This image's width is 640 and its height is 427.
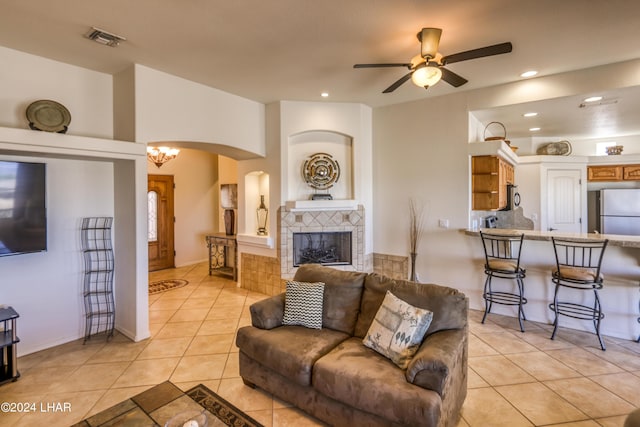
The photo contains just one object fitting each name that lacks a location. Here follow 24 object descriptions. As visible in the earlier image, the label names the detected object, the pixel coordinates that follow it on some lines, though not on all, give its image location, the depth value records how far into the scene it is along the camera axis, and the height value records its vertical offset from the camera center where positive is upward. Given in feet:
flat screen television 9.43 +0.14
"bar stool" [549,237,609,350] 10.45 -2.27
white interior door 19.66 +0.60
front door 21.94 -0.77
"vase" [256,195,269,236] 18.11 -0.18
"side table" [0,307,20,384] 8.64 -3.96
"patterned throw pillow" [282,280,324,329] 8.84 -2.80
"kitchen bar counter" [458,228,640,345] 11.00 -2.84
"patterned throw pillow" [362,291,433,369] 6.91 -2.88
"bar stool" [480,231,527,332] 12.14 -2.31
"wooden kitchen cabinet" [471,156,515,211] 14.03 +1.30
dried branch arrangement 15.74 -0.73
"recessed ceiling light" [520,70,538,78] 11.98 +5.44
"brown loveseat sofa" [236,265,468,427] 5.88 -3.43
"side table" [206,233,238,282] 19.74 -3.00
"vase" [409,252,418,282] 15.46 -2.87
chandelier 19.28 +3.72
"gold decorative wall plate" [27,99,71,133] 9.52 +3.11
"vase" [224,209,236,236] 20.92 -0.68
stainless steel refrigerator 18.63 -0.13
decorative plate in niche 16.29 +2.14
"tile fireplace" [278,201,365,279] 15.84 -1.38
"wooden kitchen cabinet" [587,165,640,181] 19.06 +2.33
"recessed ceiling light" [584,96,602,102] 12.36 +4.58
